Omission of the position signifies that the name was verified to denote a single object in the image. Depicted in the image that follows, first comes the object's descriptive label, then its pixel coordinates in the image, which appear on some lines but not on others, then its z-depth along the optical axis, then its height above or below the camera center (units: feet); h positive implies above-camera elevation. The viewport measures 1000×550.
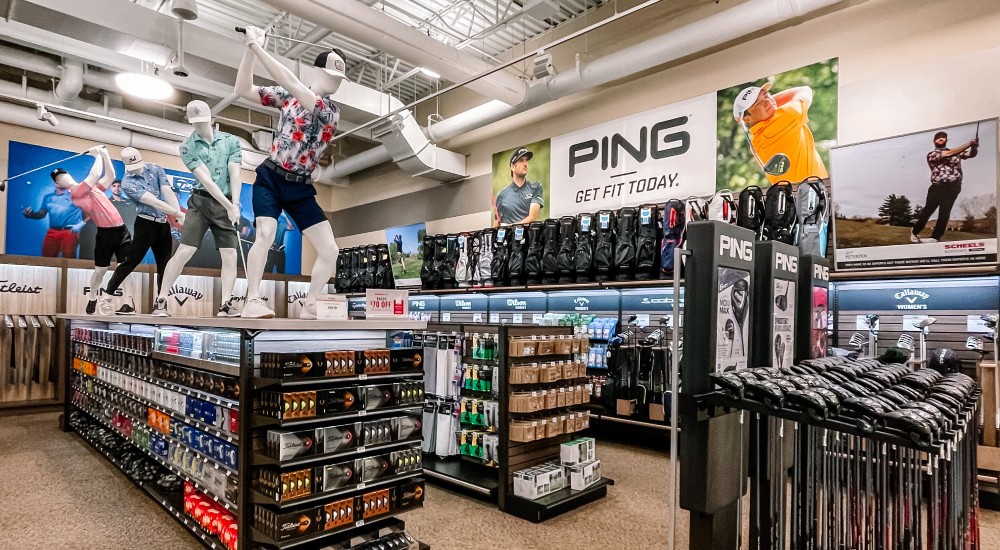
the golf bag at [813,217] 15.80 +2.10
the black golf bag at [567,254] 20.92 +1.25
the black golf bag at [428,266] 27.04 +0.95
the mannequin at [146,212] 15.19 +1.99
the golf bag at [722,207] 17.54 +2.59
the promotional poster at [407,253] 32.24 +1.93
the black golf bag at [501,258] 23.35 +1.20
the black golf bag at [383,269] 30.60 +0.89
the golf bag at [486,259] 24.00 +1.19
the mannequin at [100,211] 16.78 +2.17
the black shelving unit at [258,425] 8.32 -2.29
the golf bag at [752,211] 16.76 +2.37
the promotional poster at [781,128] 17.58 +5.39
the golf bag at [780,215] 16.11 +2.19
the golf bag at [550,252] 21.50 +1.37
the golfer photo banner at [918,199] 13.28 +2.36
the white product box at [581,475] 12.71 -4.36
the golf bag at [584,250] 20.33 +1.39
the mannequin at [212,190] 12.41 +2.13
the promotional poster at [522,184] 25.91 +4.97
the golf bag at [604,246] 19.74 +1.48
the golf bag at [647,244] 18.76 +1.50
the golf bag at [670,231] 18.26 +1.90
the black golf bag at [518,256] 22.65 +1.25
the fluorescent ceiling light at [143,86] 18.95 +6.95
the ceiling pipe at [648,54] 16.80 +8.29
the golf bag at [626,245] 19.16 +1.50
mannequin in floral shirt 10.16 +2.49
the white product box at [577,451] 13.04 -3.91
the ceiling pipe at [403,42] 17.47 +8.51
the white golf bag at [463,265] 25.16 +0.95
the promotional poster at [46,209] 27.78 +3.71
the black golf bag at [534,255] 22.06 +1.27
